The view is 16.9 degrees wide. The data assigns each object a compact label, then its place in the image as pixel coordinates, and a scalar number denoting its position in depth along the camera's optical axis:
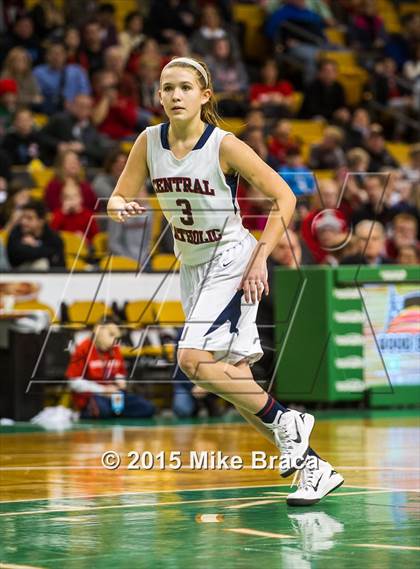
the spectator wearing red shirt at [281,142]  18.27
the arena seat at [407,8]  25.20
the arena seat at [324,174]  18.91
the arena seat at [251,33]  22.53
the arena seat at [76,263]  14.51
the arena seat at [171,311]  14.40
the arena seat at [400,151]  21.64
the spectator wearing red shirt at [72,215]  15.43
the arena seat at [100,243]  15.27
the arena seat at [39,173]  16.61
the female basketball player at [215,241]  6.84
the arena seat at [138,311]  14.18
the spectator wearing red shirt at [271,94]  20.47
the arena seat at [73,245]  14.82
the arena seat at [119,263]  14.56
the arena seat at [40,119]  17.94
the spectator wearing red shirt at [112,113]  18.05
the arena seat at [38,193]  16.05
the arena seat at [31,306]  13.94
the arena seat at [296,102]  21.47
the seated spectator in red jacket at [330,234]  15.01
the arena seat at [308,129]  20.88
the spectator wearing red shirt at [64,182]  15.55
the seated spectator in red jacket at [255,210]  15.30
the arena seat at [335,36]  24.08
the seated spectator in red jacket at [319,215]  14.99
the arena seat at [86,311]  13.98
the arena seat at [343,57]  23.23
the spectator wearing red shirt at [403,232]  16.23
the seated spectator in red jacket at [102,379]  13.24
